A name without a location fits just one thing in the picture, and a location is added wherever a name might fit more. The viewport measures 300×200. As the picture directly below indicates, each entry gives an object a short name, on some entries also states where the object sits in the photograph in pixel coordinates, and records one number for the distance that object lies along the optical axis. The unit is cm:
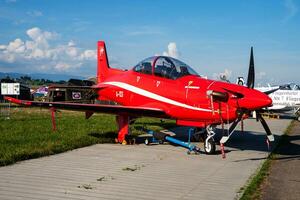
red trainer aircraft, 1035
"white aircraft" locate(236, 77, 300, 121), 3375
